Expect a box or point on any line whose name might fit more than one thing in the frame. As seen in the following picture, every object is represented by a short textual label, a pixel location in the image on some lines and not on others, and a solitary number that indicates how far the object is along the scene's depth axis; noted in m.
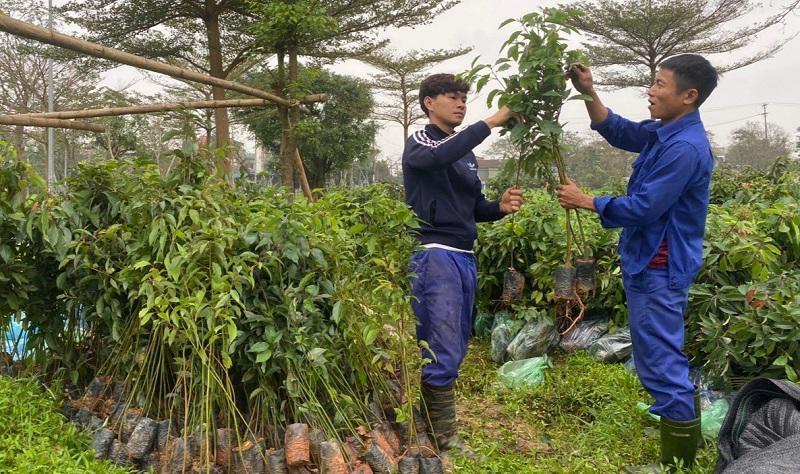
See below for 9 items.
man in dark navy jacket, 2.65
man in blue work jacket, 2.39
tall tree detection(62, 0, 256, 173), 13.94
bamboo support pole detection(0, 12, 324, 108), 3.18
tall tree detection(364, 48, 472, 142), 27.25
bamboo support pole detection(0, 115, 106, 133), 3.76
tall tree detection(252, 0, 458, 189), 10.84
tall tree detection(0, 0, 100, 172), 17.03
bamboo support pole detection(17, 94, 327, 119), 5.07
